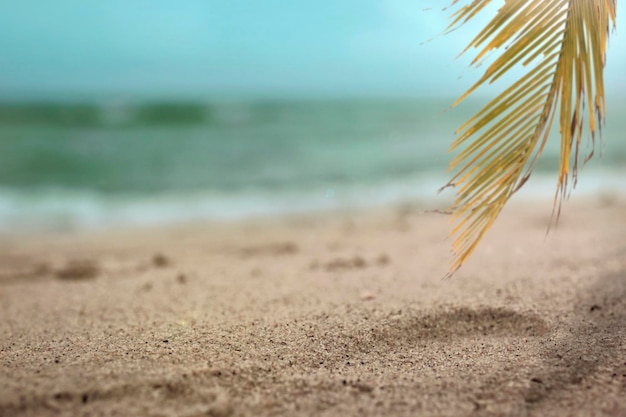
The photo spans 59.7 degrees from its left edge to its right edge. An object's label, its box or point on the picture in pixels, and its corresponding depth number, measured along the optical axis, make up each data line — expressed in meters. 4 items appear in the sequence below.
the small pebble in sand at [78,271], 3.07
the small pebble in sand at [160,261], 3.32
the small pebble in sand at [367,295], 2.06
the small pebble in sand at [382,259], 2.89
